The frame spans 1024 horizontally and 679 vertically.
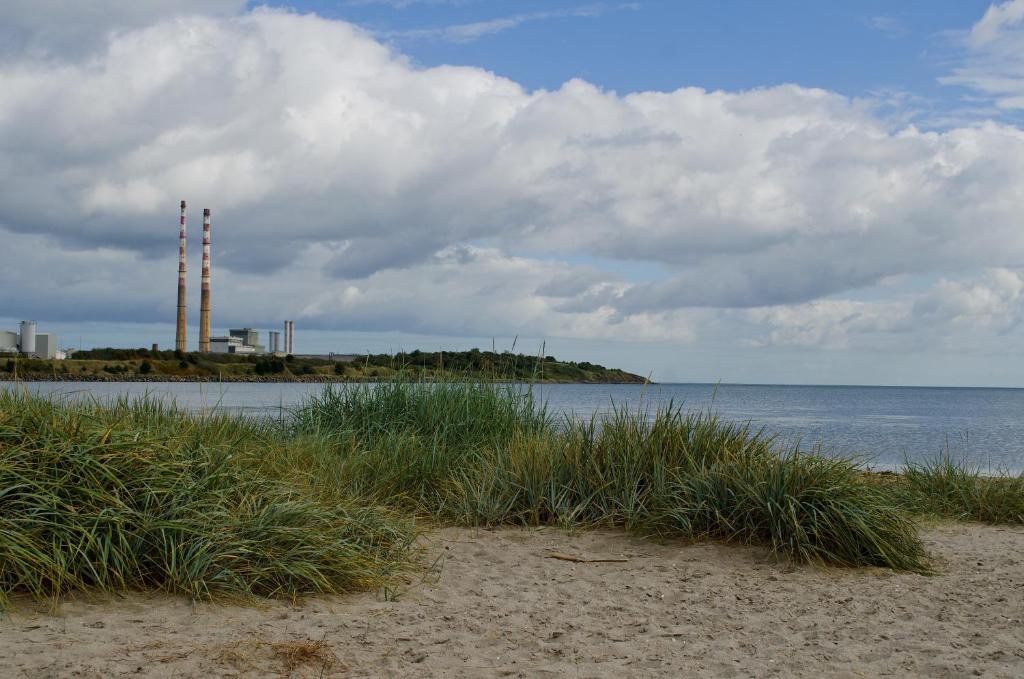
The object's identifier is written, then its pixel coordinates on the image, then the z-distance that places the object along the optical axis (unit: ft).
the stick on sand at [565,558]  22.75
